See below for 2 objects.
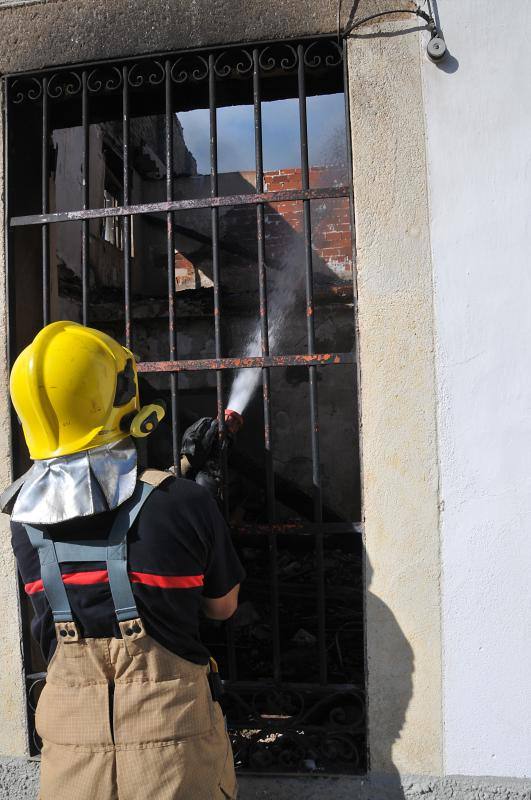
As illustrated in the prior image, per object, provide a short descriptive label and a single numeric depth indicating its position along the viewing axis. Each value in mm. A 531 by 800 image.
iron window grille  2639
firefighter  1705
